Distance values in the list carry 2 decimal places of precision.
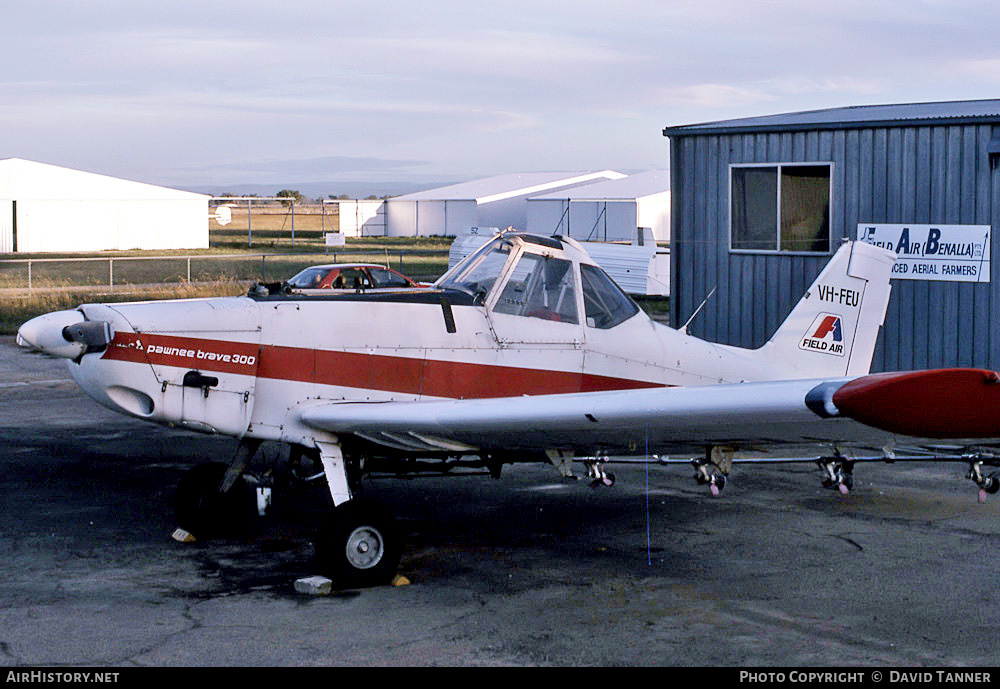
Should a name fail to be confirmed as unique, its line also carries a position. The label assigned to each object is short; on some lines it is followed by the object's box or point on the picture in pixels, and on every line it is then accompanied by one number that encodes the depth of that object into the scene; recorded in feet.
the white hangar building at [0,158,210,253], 175.63
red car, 78.43
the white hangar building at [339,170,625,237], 242.37
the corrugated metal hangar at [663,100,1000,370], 43.19
